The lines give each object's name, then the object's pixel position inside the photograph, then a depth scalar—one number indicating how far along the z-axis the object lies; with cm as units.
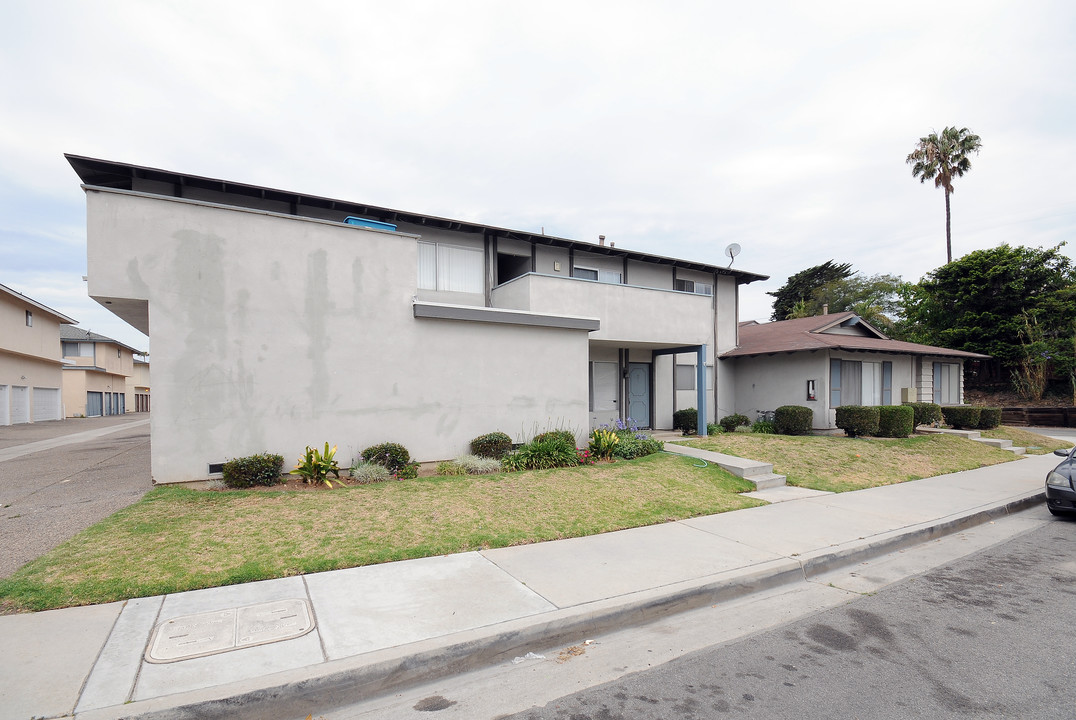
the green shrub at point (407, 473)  906
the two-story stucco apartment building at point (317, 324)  842
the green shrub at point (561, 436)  1089
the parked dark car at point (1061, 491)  823
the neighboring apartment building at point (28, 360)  2667
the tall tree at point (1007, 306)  2814
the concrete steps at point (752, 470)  1005
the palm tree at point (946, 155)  3544
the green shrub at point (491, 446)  1059
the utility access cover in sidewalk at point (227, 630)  367
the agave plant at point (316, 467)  846
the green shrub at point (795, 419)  1623
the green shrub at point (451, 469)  948
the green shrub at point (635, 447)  1129
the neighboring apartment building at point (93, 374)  3866
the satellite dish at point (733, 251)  1877
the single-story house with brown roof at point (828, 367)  1728
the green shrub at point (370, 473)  875
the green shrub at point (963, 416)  1869
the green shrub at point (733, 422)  1756
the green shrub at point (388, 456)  938
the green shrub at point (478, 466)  959
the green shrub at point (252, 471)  824
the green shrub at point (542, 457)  1000
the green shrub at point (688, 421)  1664
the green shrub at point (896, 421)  1589
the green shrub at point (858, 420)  1576
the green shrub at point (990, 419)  1911
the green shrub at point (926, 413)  1836
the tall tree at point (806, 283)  4375
